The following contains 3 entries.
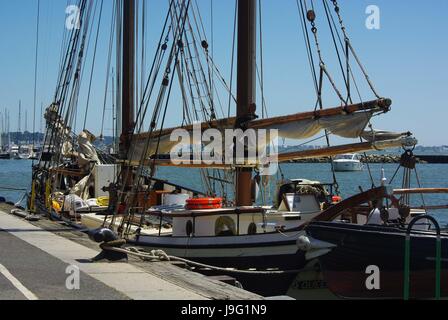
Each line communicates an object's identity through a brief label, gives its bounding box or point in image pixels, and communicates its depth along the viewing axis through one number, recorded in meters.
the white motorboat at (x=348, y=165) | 114.44
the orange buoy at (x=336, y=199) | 16.75
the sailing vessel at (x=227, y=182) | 13.61
